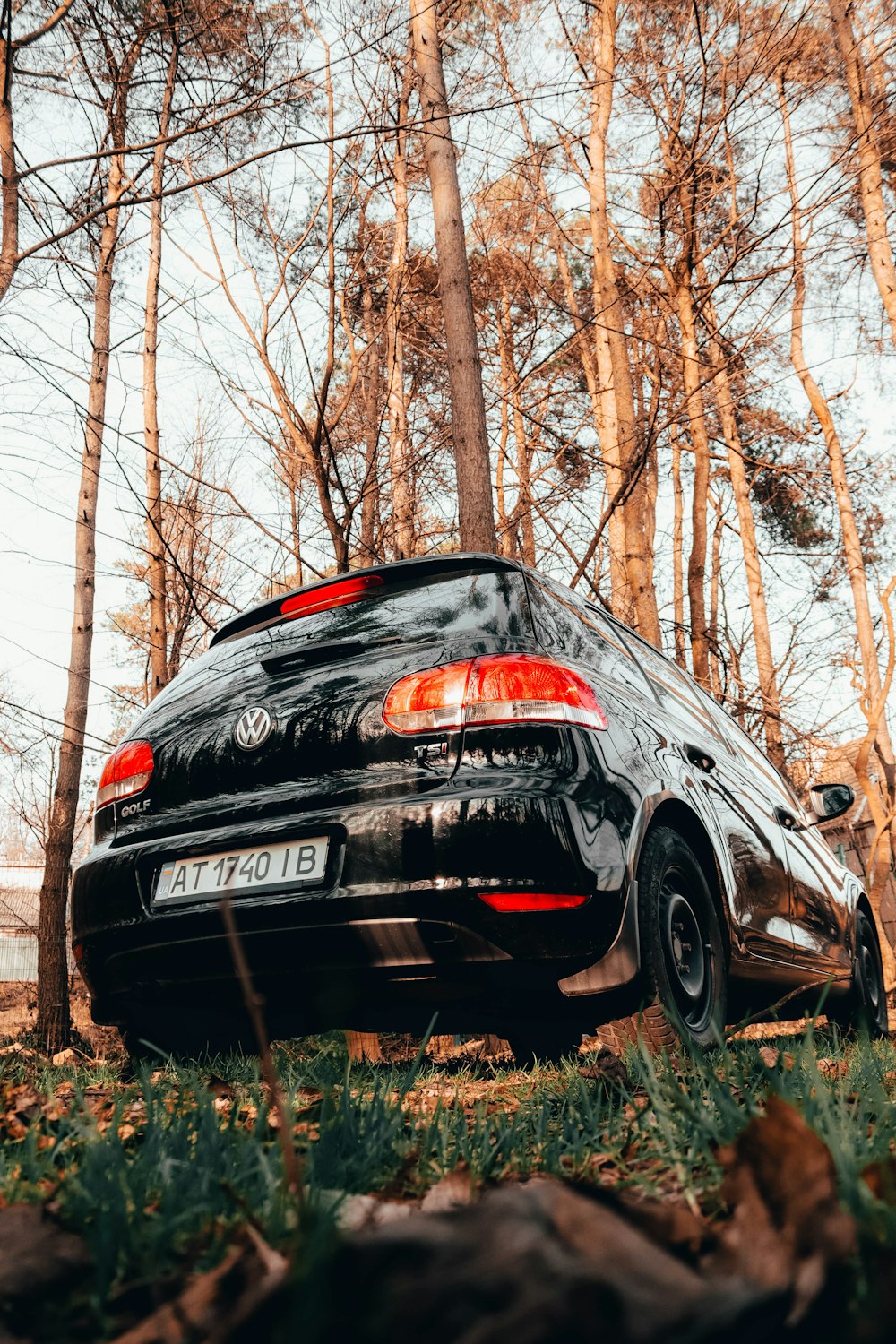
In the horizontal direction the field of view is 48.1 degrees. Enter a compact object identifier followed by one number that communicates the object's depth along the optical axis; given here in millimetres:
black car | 2486
